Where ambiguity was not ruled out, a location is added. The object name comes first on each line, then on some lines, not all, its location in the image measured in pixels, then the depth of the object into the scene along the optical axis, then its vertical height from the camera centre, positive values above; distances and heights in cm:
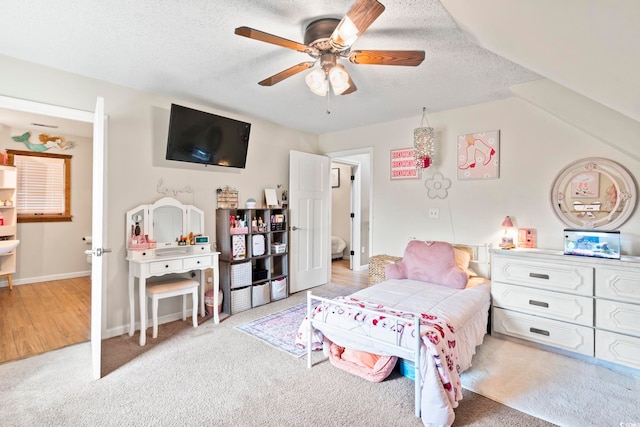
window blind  481 +41
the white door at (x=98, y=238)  223 -19
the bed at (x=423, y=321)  180 -75
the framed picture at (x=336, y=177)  696 +77
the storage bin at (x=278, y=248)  414 -48
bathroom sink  400 -45
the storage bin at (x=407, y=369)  222 -112
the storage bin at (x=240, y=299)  361 -102
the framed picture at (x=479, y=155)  339 +64
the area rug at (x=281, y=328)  276 -117
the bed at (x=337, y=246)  665 -74
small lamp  317 -22
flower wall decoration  376 +32
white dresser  235 -73
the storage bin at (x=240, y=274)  362 -73
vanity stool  288 -75
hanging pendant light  369 +79
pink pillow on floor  220 -112
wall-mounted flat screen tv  316 +80
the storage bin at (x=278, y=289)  405 -101
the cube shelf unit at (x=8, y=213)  439 -3
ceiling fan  166 +95
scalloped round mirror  272 +17
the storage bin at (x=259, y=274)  390 -78
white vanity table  291 -37
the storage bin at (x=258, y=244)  387 -41
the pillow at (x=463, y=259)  329 -49
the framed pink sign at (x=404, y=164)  401 +62
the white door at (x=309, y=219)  444 -11
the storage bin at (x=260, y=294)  381 -102
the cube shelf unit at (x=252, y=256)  362 -54
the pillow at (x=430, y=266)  300 -55
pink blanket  174 -80
